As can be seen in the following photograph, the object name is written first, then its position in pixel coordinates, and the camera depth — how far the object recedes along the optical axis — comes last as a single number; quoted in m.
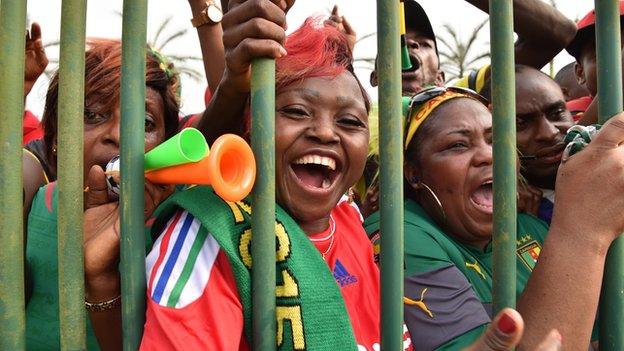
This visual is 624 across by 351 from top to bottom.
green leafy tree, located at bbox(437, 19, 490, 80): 23.02
